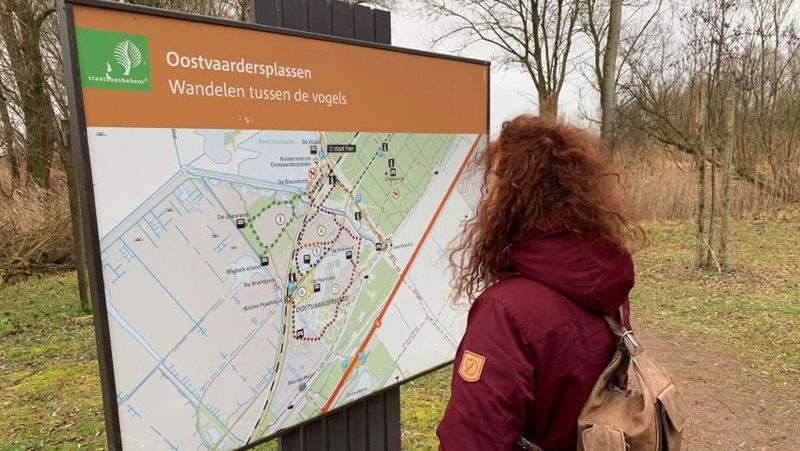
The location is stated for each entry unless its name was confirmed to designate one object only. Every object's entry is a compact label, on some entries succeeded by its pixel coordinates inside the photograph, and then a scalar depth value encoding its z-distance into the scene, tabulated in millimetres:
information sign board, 1590
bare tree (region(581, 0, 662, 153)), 8391
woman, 1396
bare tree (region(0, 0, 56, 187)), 9828
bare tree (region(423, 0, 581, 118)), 15133
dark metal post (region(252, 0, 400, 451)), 2068
